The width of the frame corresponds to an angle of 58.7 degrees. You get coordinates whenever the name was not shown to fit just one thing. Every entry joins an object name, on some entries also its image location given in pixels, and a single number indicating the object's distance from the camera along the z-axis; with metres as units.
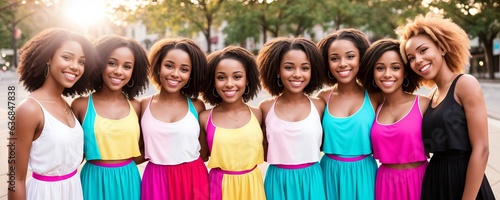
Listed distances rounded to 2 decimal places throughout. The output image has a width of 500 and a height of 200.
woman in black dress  2.79
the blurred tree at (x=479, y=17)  23.77
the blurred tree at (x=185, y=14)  23.71
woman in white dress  2.65
